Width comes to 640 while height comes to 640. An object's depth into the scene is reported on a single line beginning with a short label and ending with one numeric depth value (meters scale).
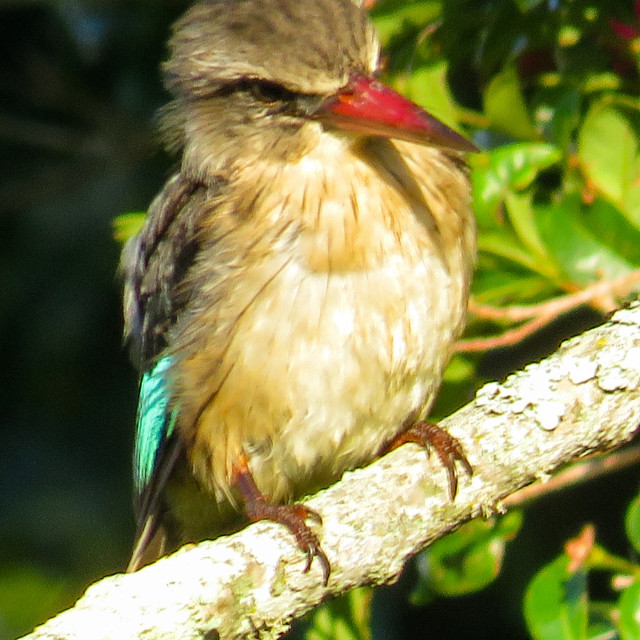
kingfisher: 5.30
